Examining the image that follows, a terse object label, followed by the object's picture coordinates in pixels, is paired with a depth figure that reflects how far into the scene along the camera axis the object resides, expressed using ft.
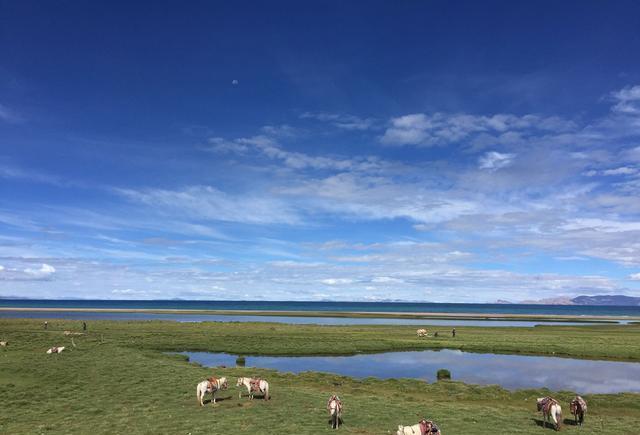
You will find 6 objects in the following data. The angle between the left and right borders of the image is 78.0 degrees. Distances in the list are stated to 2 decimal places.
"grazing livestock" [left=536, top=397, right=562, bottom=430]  74.95
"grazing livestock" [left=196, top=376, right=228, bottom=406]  87.56
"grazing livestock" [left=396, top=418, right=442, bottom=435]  63.41
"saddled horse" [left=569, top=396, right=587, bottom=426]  80.59
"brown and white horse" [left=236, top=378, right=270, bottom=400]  92.79
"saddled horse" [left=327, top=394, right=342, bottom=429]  73.05
